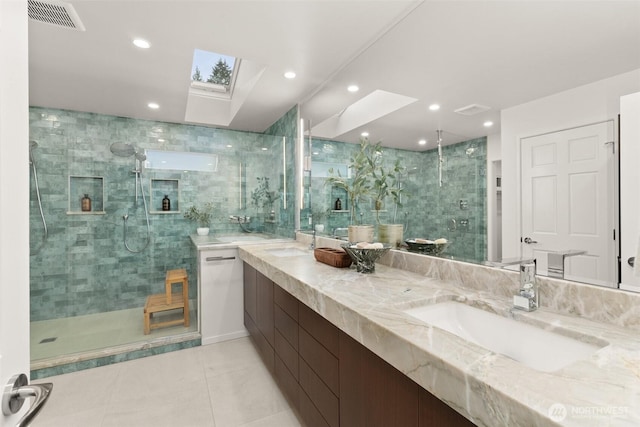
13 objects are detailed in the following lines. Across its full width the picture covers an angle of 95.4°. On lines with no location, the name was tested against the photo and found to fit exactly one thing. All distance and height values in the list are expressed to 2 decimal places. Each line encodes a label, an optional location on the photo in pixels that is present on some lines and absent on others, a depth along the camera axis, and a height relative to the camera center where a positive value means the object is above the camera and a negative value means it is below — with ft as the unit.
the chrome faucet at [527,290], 3.24 -0.88
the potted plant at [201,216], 12.67 -0.05
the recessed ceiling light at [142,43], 6.55 +3.93
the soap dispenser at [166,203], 12.41 +0.52
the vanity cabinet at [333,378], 2.68 -2.04
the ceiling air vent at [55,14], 5.39 +3.91
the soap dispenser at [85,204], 11.20 +0.45
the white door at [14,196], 1.47 +0.11
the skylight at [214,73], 9.82 +5.12
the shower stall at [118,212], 10.36 +0.14
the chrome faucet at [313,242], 8.67 -0.85
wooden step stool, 9.47 -3.05
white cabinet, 9.07 -2.56
